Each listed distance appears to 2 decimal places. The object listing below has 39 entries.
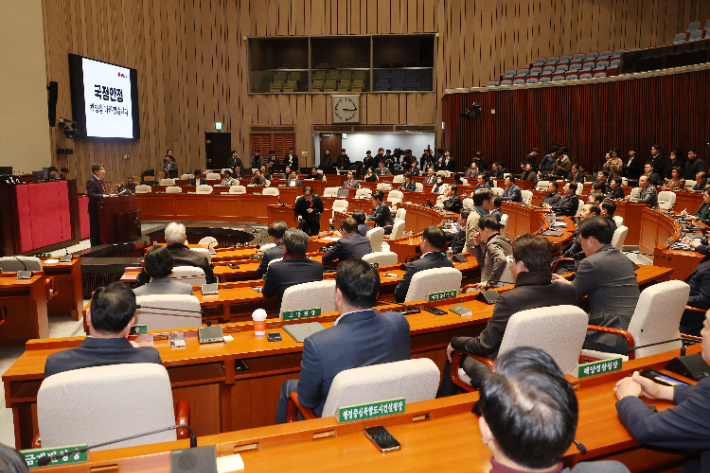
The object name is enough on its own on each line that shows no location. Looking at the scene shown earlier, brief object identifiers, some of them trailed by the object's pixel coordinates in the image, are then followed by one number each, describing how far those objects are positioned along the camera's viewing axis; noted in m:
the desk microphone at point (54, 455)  1.52
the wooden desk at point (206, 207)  13.00
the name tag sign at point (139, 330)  2.91
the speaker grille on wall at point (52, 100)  11.16
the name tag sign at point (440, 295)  3.45
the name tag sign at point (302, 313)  3.14
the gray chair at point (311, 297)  3.23
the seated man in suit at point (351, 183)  13.52
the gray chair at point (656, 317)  2.76
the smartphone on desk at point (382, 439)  1.65
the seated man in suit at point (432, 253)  4.02
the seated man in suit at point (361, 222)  6.86
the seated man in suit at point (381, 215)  9.08
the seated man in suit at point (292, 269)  3.76
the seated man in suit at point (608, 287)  3.25
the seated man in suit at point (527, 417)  1.13
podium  9.29
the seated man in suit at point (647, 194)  8.42
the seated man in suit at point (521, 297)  2.64
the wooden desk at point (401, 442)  1.57
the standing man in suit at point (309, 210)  9.81
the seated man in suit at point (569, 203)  8.38
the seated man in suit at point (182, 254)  4.44
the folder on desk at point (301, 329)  2.79
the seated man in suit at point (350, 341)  2.14
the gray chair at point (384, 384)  1.80
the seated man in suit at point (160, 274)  3.48
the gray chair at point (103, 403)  1.77
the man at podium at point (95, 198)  9.22
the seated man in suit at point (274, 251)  4.74
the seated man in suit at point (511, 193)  10.34
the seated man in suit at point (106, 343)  2.12
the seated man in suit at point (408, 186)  12.85
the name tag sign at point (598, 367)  2.13
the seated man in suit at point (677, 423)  1.60
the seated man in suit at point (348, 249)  5.42
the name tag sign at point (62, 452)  1.54
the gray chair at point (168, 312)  3.05
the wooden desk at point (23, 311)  4.70
